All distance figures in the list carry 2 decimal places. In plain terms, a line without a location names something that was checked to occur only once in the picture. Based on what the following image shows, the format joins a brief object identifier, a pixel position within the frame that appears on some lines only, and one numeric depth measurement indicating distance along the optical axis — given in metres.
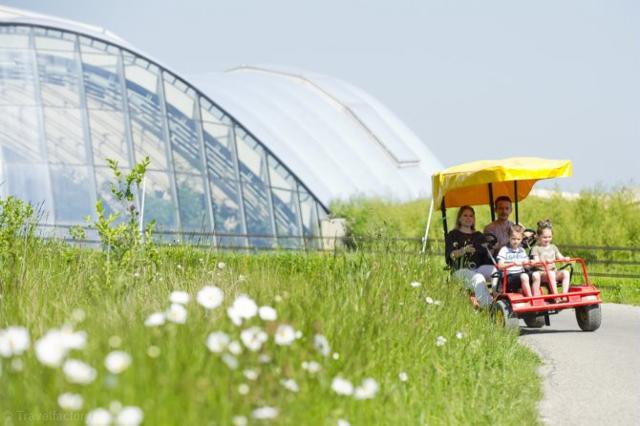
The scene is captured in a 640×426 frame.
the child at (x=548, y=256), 24.36
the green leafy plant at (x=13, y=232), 20.39
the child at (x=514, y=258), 24.45
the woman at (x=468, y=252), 24.88
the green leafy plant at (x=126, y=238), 20.22
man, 26.37
